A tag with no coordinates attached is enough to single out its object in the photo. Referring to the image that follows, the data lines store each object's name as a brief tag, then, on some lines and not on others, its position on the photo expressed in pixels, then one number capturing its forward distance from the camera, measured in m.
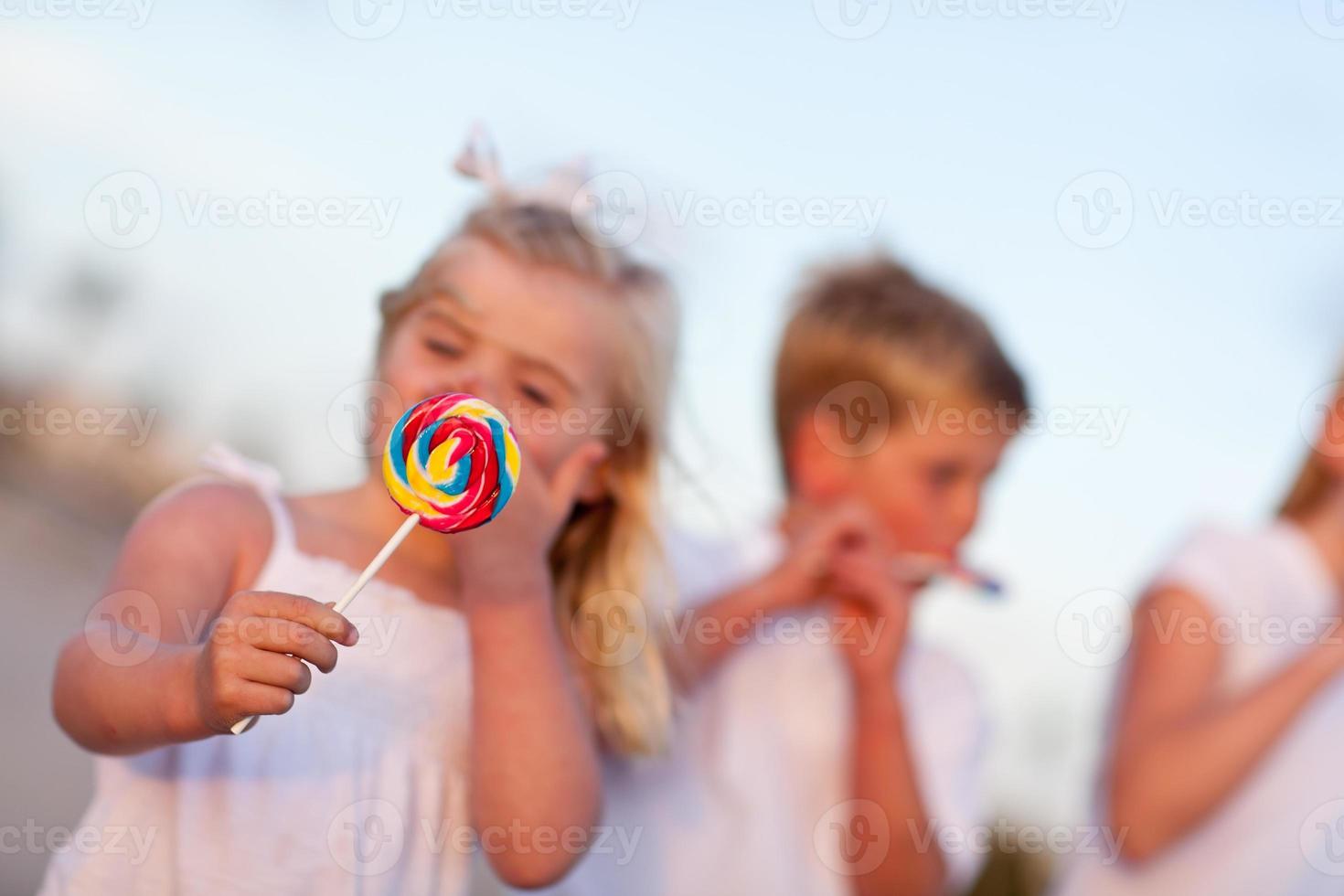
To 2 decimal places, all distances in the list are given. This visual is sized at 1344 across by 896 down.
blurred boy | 2.17
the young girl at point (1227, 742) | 2.01
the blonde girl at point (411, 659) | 1.57
